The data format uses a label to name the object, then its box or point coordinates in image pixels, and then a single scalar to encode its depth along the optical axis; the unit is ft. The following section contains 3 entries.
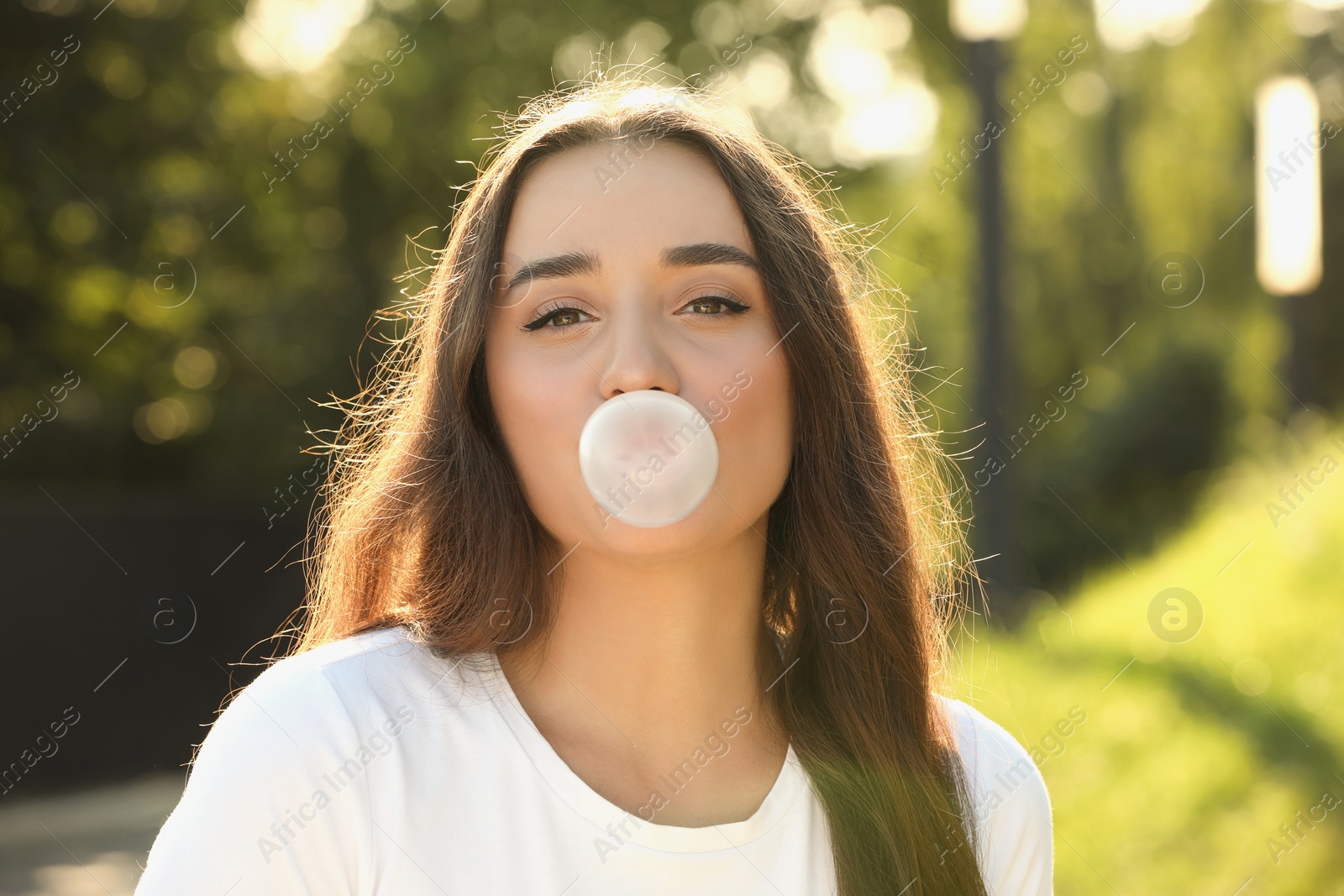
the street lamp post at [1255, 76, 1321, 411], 22.29
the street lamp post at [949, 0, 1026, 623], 19.40
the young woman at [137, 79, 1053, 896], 6.63
